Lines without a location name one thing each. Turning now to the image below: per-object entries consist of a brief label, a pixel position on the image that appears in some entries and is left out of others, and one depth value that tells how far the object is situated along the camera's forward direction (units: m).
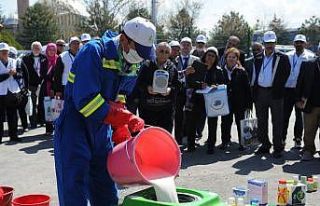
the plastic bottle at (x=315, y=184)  6.00
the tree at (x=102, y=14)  38.69
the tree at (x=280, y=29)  38.22
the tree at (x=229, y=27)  36.80
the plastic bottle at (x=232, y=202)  4.88
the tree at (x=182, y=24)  37.84
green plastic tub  3.11
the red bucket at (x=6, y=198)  4.30
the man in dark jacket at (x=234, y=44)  9.41
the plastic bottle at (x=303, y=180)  5.85
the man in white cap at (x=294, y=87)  8.51
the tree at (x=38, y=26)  41.41
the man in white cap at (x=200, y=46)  10.01
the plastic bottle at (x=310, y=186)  5.98
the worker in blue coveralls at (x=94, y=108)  3.36
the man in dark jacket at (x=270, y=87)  7.73
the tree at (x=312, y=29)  37.16
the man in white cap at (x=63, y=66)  9.33
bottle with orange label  5.34
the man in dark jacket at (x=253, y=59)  8.62
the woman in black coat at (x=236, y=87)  8.16
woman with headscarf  10.24
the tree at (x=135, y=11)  37.02
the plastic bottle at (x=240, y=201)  4.88
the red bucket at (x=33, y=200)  4.30
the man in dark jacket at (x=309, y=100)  7.52
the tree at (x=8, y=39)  24.12
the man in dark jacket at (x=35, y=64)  10.47
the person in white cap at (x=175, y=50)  8.73
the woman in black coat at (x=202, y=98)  8.06
